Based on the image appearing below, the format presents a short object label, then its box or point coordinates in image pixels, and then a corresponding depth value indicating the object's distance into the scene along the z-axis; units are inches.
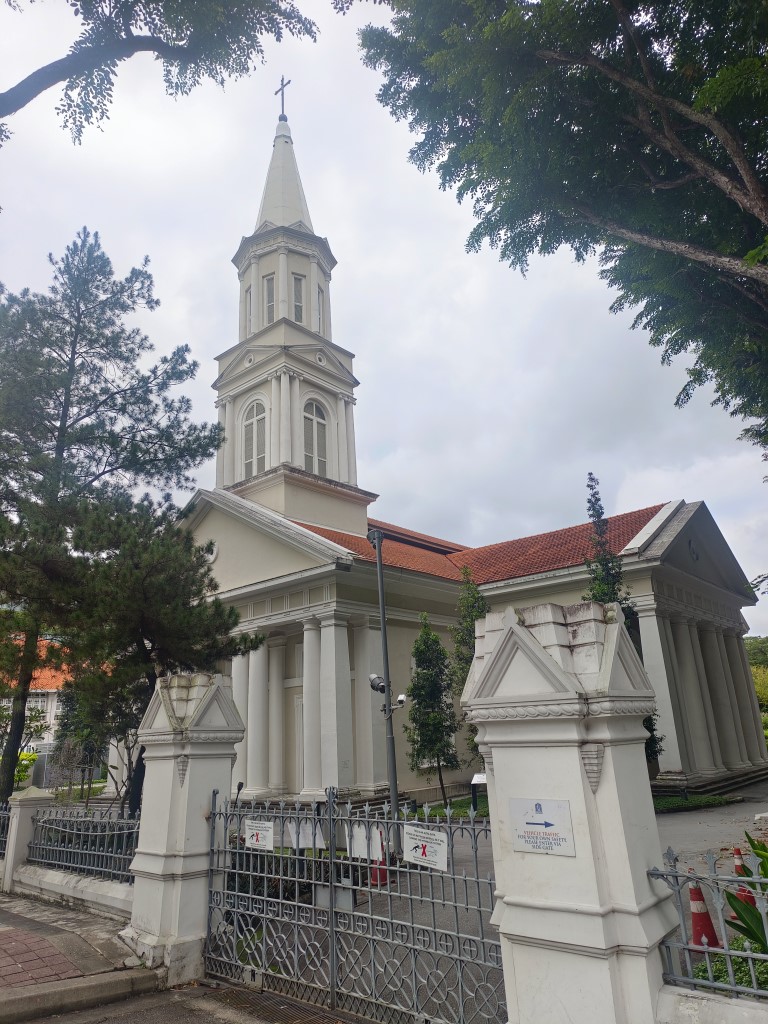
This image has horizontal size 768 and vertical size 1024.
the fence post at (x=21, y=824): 363.6
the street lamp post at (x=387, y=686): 565.0
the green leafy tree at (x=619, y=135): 353.1
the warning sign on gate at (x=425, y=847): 175.6
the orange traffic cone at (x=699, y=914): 155.1
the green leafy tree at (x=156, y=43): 283.9
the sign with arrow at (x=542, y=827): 140.2
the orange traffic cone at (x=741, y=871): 129.3
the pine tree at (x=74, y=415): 485.1
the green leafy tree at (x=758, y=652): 1977.1
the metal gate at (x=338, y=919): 174.6
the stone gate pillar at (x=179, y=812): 237.6
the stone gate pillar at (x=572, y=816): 131.0
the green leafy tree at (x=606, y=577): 647.8
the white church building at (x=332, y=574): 718.5
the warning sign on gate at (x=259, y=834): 231.3
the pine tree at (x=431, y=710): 685.3
